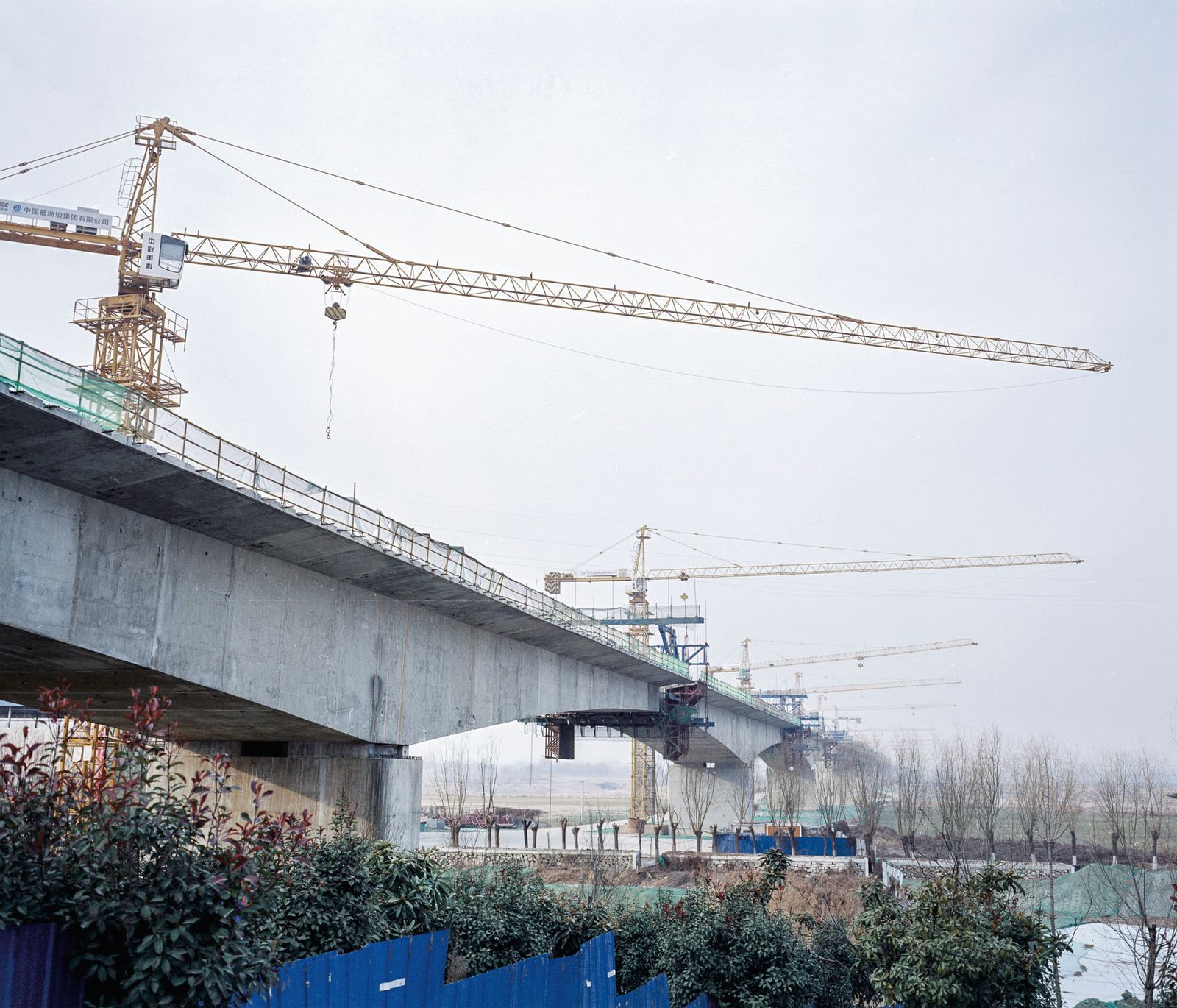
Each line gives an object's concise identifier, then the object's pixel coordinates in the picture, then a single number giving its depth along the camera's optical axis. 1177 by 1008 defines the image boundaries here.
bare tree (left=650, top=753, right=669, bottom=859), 76.76
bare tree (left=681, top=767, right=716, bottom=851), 88.38
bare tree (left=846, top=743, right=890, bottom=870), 67.38
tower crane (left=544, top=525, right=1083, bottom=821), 107.38
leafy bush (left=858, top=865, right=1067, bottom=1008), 16.05
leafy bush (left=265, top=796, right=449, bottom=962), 15.24
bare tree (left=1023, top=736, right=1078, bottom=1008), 52.97
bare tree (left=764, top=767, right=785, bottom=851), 77.19
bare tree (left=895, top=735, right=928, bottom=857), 64.12
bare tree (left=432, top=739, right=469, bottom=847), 62.12
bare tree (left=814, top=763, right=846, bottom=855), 72.56
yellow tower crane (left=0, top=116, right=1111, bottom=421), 51.22
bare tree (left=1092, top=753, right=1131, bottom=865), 54.95
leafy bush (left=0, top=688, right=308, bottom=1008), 8.38
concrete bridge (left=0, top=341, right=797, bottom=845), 19.58
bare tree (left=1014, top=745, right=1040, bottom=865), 55.31
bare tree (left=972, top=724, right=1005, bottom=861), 54.18
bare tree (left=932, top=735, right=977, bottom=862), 50.31
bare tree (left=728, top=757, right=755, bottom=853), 91.56
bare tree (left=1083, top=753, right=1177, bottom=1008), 24.03
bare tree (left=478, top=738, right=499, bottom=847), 64.56
